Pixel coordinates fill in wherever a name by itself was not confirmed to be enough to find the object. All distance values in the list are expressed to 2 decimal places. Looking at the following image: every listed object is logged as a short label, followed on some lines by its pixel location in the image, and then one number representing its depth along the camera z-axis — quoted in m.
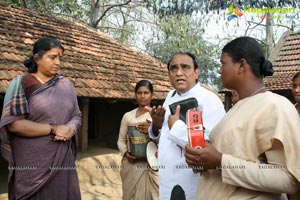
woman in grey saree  2.57
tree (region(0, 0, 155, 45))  14.34
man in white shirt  2.38
